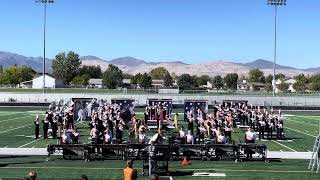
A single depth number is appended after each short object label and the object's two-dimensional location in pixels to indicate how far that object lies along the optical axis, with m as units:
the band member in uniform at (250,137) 22.62
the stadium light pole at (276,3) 63.34
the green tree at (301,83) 168.35
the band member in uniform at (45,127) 29.21
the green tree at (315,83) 153.75
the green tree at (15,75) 160.12
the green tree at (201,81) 194.38
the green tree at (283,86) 177.38
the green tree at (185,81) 148.00
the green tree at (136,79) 158.52
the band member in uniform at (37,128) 28.70
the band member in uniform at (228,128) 25.51
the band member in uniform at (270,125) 29.84
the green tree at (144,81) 145.12
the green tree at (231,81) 162.00
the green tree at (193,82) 159.70
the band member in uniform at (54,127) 29.55
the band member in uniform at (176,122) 34.28
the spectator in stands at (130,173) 12.80
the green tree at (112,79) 129.38
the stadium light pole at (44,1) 64.72
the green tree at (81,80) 154.07
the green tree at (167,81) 176.12
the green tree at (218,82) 155.25
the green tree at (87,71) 185.18
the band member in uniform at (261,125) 29.66
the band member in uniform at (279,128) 29.95
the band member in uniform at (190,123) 31.12
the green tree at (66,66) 176.38
